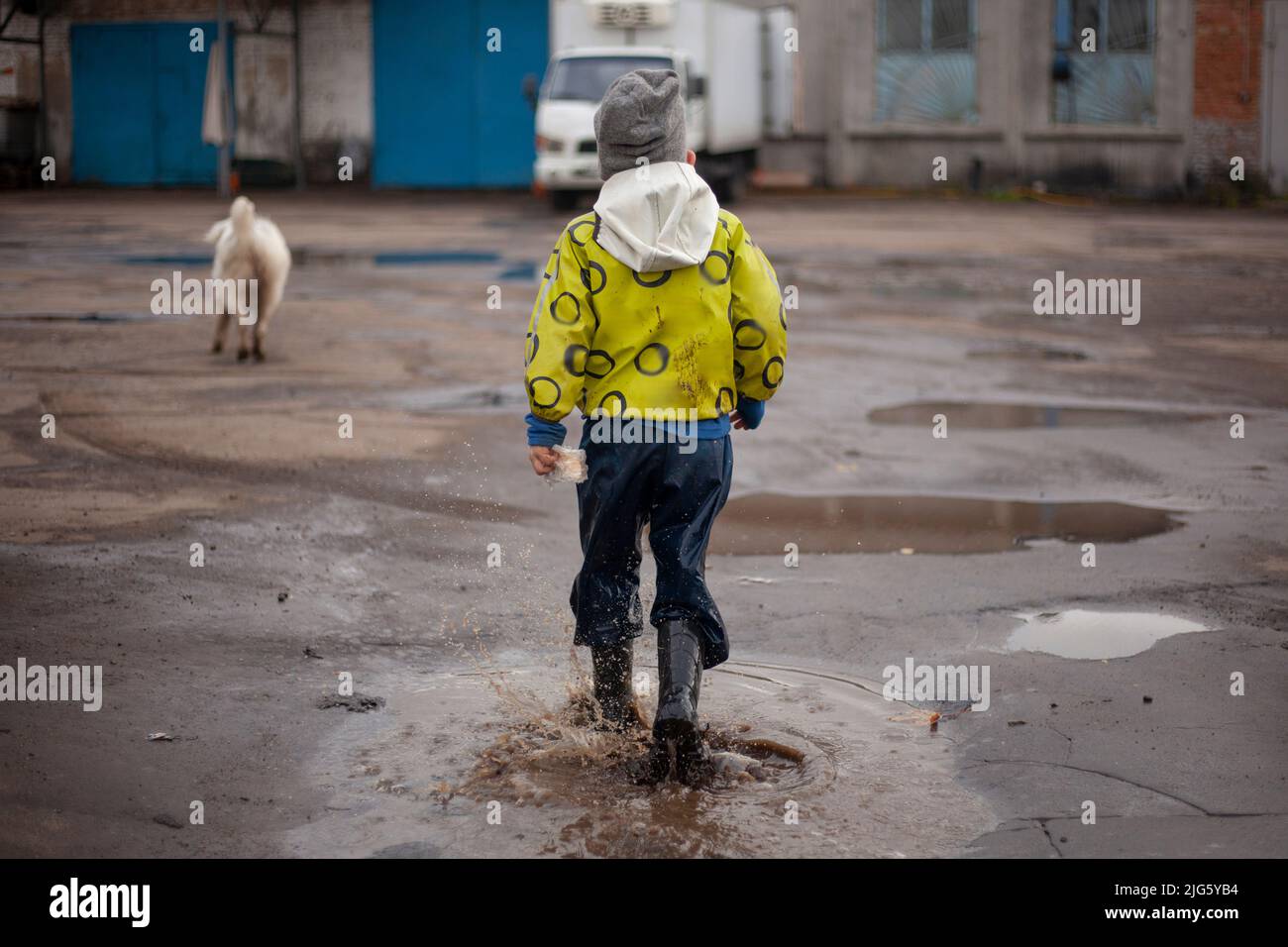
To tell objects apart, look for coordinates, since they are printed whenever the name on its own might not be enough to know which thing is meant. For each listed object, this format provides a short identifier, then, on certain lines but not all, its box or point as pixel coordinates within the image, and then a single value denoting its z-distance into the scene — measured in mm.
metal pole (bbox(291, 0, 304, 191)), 31723
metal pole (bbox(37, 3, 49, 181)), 32406
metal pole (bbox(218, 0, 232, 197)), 29375
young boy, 4266
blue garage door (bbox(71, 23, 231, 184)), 32375
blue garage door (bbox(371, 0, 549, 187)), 30969
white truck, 23797
